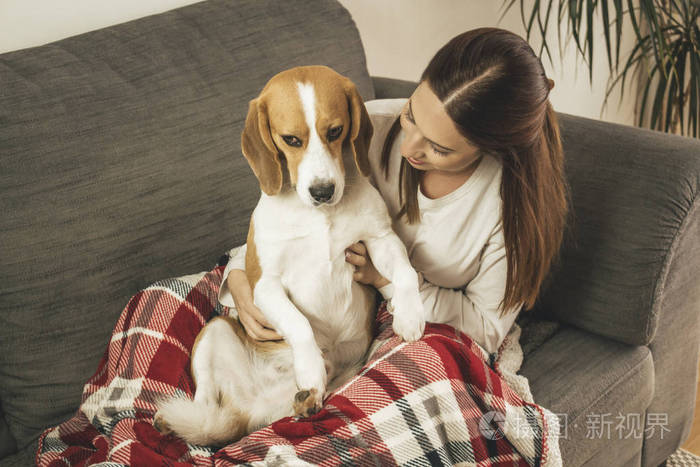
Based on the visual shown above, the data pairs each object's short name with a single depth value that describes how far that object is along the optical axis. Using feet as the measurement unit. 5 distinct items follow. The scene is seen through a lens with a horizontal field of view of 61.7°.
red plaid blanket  3.52
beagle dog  3.82
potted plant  7.01
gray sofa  4.43
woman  3.89
